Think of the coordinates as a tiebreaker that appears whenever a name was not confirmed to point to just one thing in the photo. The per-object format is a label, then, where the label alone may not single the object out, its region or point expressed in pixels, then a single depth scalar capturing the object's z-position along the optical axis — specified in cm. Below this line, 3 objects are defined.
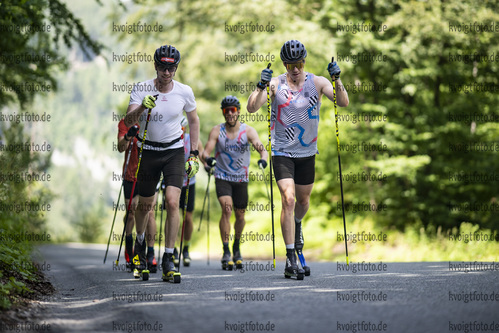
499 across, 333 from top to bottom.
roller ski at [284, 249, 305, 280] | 1612
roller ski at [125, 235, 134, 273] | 2144
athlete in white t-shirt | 1589
